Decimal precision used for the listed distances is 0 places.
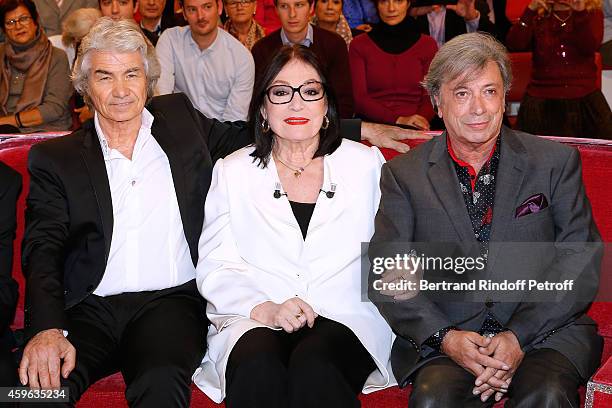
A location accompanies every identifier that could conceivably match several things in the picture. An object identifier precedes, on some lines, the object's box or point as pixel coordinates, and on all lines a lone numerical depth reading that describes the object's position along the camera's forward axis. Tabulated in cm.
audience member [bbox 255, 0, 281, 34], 638
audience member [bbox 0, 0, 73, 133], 515
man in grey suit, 241
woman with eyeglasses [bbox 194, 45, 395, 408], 254
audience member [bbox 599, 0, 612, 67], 543
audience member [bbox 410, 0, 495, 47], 584
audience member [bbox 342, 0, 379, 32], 635
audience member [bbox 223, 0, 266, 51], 554
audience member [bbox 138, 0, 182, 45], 593
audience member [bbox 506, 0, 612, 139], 471
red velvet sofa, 228
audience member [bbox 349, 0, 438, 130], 495
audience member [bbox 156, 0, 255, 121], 504
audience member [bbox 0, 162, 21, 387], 261
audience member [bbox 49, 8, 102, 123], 537
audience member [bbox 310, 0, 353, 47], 572
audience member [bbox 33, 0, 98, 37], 613
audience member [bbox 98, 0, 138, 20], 573
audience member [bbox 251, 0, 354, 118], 493
